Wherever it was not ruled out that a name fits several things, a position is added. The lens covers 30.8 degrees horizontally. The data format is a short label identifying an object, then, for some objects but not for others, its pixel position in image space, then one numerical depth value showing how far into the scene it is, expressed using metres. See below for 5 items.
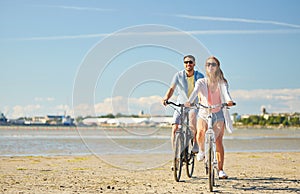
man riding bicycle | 9.84
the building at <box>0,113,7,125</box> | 109.00
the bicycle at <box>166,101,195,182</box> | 9.53
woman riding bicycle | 9.30
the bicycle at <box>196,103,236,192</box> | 8.54
